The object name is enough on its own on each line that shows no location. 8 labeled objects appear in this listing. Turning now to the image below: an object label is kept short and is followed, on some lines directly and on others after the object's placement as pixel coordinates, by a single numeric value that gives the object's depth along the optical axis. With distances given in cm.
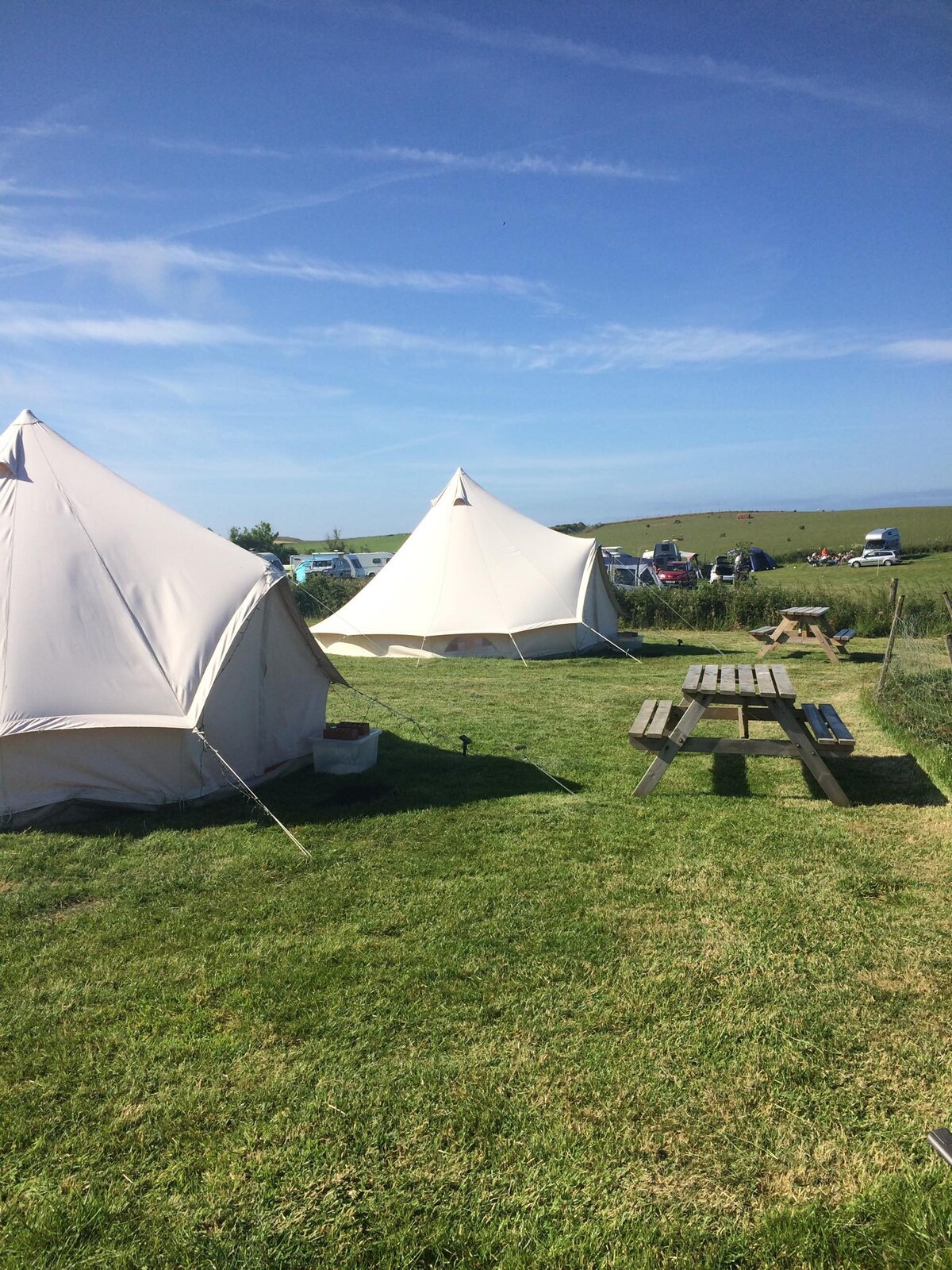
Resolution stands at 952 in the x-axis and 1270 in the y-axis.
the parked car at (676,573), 2897
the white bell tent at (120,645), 544
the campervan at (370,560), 3316
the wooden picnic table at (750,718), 559
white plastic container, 678
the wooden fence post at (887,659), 911
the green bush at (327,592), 2166
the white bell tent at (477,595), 1416
